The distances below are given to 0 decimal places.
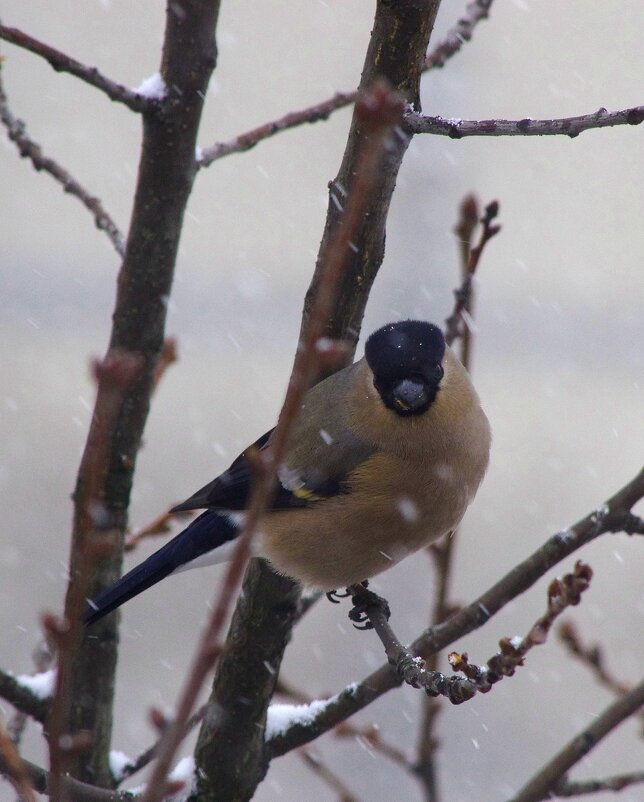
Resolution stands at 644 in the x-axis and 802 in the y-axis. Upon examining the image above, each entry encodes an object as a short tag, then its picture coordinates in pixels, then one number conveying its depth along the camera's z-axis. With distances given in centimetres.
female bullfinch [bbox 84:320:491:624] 413
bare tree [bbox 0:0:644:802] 405
